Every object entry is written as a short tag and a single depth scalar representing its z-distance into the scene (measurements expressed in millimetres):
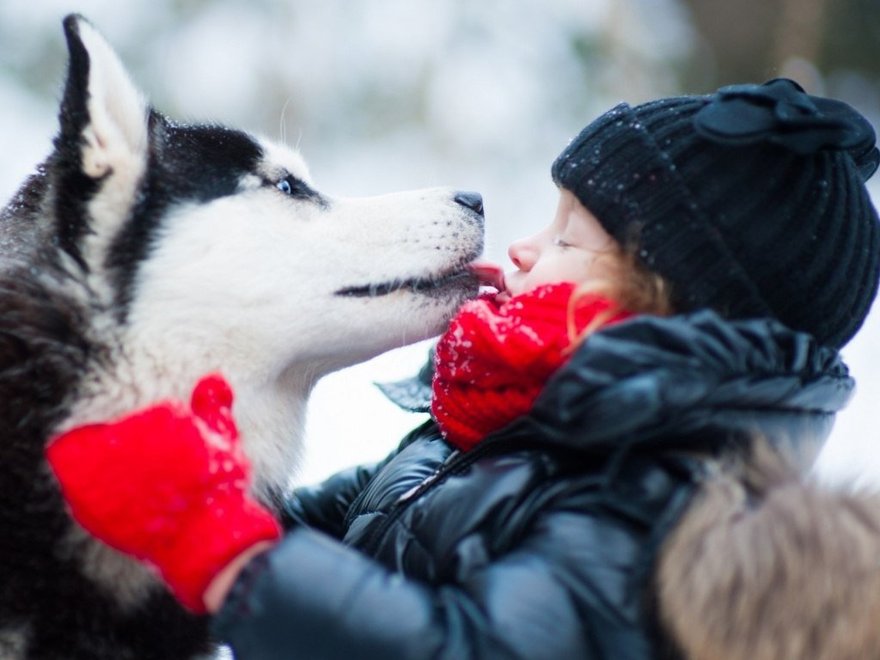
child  1297
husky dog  1397
